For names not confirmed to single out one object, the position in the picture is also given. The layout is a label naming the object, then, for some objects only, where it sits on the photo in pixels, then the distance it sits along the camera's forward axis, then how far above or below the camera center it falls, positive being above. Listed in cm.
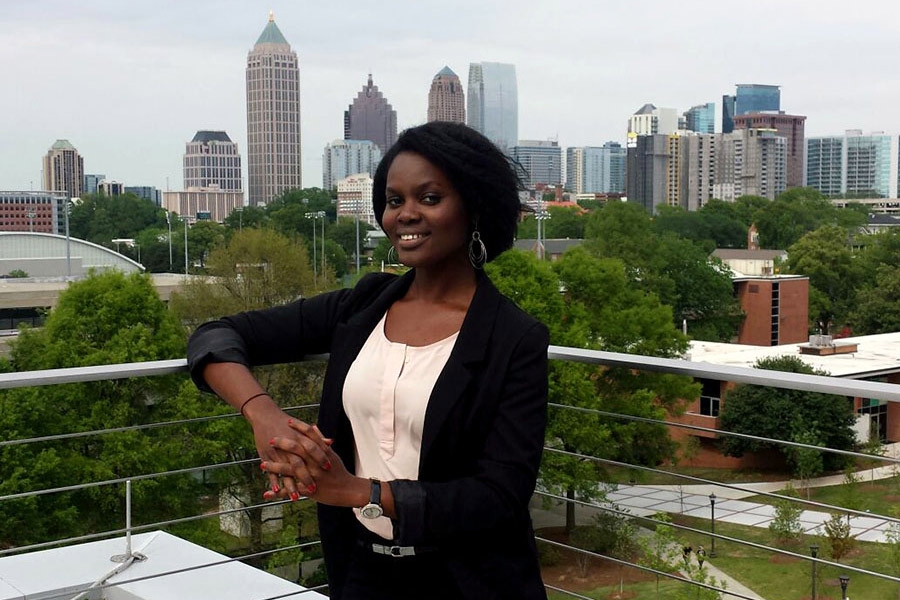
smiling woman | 148 -29
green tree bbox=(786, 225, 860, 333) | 4675 -275
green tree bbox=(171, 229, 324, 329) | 2570 -174
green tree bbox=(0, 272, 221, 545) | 1509 -319
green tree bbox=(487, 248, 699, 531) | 1917 -297
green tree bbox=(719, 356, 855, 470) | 2533 -492
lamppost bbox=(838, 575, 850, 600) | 1830 -648
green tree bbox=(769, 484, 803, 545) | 1859 -553
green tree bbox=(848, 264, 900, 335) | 4250 -393
